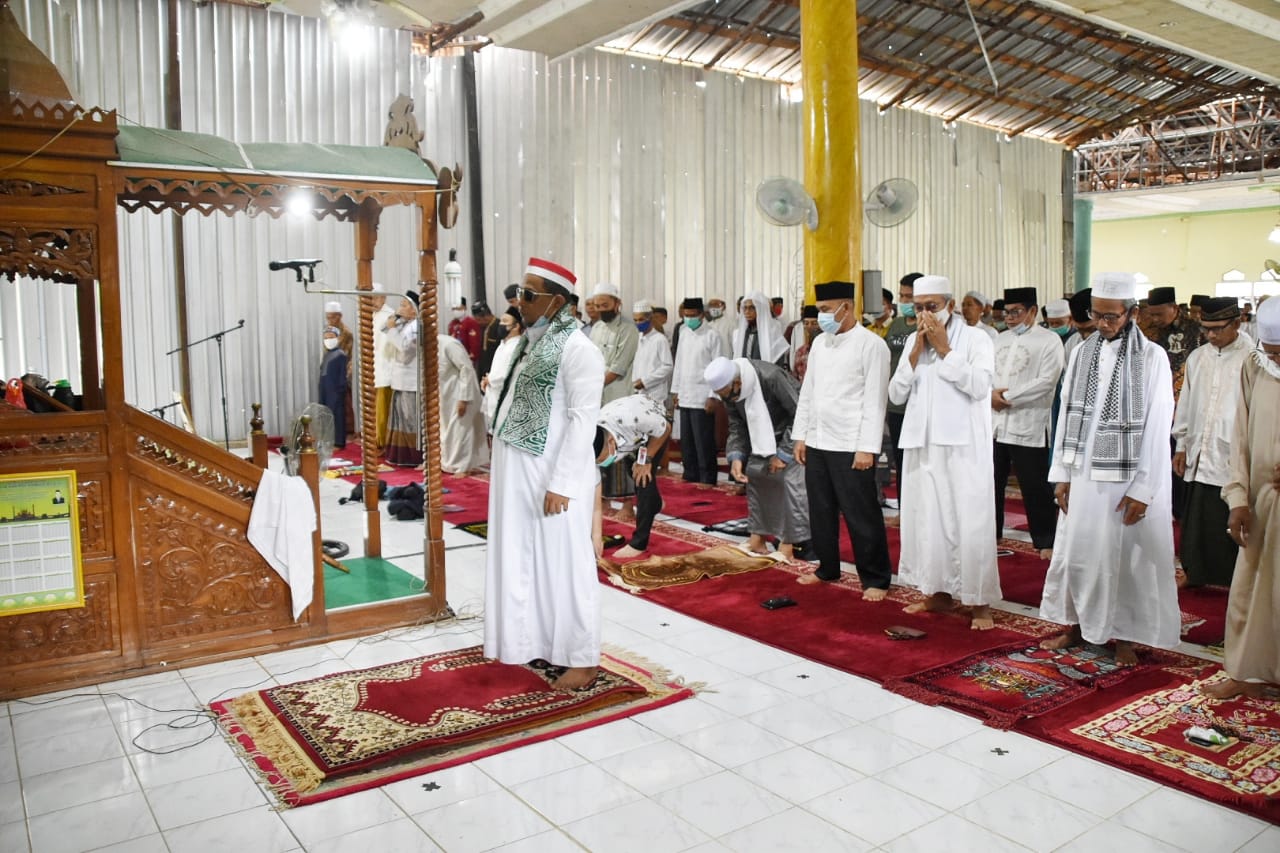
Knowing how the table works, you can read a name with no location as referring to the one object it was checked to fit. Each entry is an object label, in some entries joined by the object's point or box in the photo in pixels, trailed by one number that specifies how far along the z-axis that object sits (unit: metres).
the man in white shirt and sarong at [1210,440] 4.66
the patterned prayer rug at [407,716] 2.97
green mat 4.52
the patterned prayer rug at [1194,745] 2.77
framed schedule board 3.52
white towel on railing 3.95
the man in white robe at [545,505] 3.53
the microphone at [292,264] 4.97
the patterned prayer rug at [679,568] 5.13
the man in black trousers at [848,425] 4.69
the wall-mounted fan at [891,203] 7.74
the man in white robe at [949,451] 4.30
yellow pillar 6.96
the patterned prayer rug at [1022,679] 3.41
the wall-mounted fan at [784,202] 6.80
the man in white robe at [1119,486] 3.69
